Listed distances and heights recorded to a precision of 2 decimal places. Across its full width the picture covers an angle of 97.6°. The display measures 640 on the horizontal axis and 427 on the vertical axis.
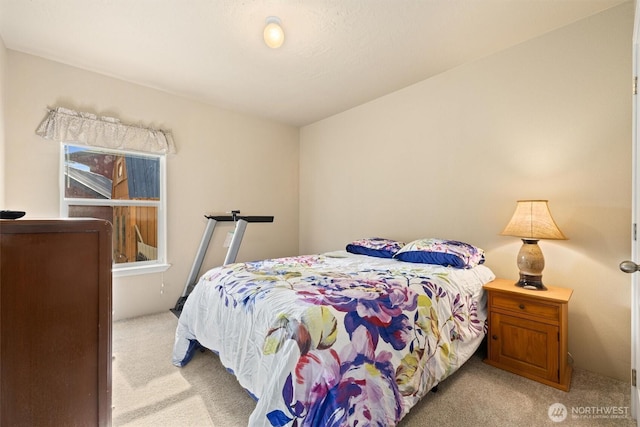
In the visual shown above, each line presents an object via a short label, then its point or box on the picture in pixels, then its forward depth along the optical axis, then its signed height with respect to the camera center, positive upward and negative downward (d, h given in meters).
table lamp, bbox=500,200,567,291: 1.94 -0.14
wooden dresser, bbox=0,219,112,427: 0.73 -0.32
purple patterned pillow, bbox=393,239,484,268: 2.24 -0.35
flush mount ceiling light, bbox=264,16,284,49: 2.00 +1.29
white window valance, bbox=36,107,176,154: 2.55 +0.76
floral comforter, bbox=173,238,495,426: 1.18 -0.64
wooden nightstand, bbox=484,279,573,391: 1.81 -0.82
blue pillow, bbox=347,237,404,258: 2.82 -0.37
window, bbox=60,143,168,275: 2.75 +0.13
